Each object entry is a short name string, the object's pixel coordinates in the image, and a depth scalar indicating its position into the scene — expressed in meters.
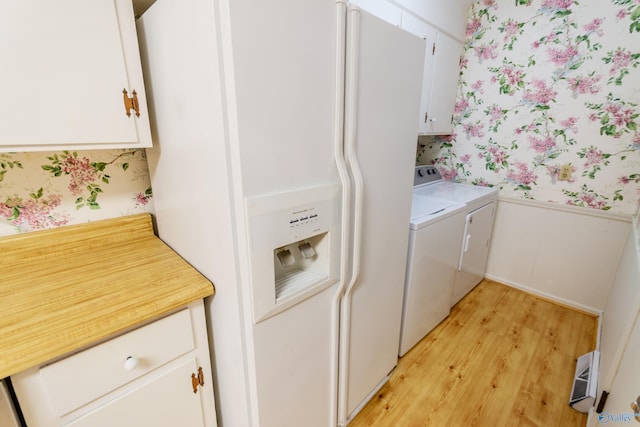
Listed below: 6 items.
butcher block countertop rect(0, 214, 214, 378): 0.72
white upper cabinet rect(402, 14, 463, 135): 2.06
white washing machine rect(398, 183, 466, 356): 1.63
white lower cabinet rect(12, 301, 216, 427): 0.74
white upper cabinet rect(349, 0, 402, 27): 1.54
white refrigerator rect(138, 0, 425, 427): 0.72
